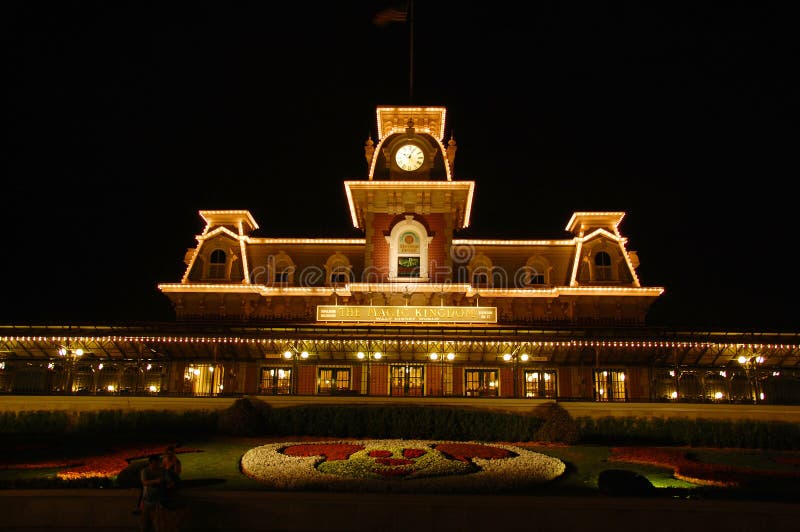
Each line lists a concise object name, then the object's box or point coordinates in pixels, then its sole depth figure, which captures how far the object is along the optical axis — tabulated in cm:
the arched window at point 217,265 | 3738
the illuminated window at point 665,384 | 3188
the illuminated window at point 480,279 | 3747
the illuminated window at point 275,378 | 3356
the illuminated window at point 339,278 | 3778
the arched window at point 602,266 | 3669
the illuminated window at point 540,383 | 3334
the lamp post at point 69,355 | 2614
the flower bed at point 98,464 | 1421
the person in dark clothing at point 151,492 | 1023
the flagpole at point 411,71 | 3994
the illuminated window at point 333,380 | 3319
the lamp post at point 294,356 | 2530
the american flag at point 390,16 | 3228
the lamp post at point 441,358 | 3050
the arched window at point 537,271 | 3750
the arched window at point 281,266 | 3803
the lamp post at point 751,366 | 2566
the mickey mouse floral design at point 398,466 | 1295
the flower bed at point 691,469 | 1431
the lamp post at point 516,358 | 2492
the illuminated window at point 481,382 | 3328
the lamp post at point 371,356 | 2923
